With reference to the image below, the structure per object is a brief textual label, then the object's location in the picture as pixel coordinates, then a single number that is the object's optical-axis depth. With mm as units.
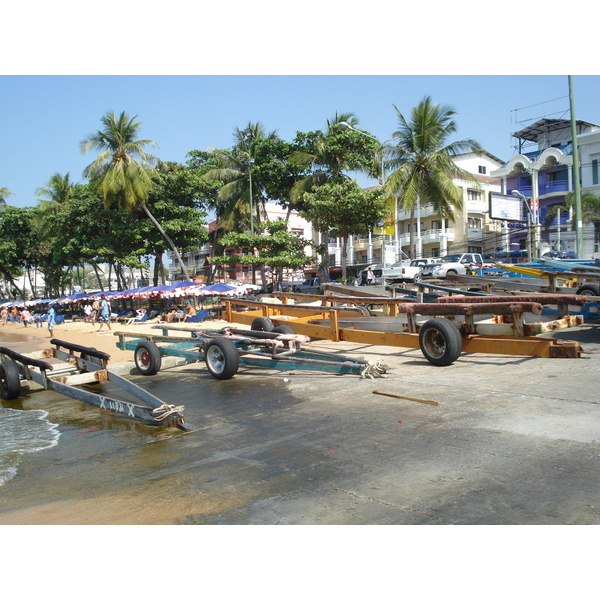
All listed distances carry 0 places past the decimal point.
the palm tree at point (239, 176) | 38828
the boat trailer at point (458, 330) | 8031
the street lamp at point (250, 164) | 36947
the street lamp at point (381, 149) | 31934
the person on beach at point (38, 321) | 38531
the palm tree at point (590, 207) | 37719
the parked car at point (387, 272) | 31819
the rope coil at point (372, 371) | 7863
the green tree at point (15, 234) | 52000
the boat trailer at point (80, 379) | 6255
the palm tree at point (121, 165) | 35031
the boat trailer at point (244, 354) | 8070
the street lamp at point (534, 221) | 41291
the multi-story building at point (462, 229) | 49938
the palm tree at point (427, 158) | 30531
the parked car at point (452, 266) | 30217
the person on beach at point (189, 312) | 28033
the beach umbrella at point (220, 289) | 30172
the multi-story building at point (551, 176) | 41156
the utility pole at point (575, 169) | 20094
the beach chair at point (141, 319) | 31855
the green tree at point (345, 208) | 29266
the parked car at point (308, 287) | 44250
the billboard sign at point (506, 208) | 41594
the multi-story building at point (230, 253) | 64356
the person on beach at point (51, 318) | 27902
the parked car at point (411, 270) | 32000
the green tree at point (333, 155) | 32656
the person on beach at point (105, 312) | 26906
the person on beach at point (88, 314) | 35706
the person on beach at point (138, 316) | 32206
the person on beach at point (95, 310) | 32125
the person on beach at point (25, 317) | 38625
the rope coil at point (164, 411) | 6129
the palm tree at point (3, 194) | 56938
